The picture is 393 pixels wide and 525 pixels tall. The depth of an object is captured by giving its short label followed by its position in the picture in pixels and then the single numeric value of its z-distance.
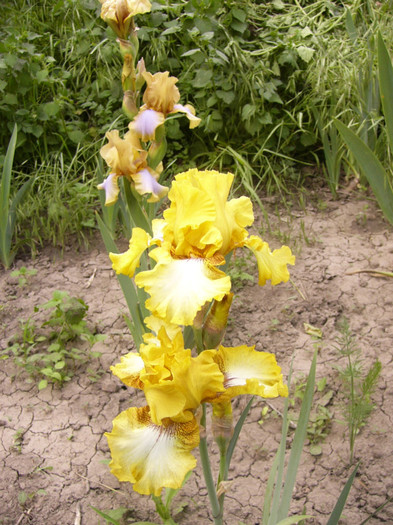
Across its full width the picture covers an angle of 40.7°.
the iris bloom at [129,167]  1.48
